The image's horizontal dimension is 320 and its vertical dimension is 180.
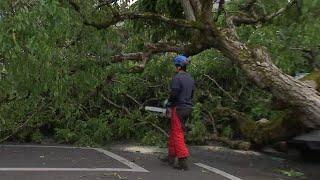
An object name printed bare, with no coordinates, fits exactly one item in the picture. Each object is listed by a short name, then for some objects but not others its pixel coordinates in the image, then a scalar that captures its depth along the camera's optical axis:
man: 8.24
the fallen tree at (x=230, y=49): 8.06
